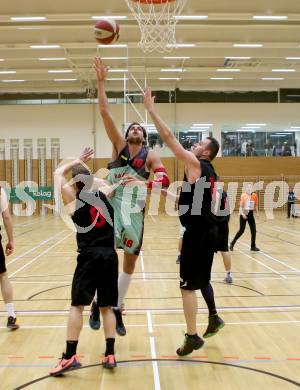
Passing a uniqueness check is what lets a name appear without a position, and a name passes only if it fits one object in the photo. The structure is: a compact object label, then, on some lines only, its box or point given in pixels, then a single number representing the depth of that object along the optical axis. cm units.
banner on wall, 2856
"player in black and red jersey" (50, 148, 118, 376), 479
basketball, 574
